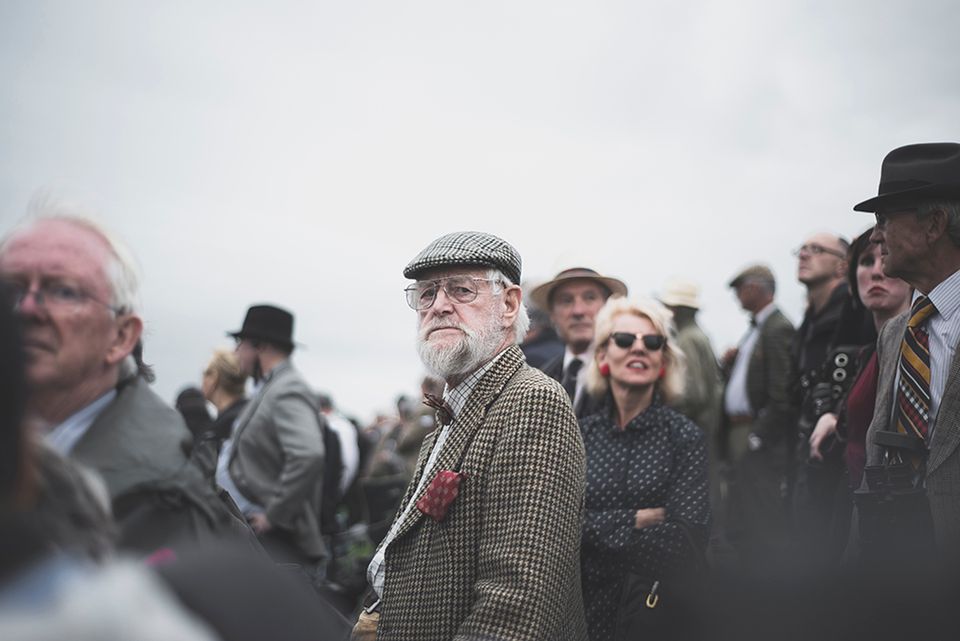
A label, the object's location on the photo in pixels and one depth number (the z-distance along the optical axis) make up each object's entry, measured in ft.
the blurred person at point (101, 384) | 5.18
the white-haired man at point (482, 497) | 7.64
